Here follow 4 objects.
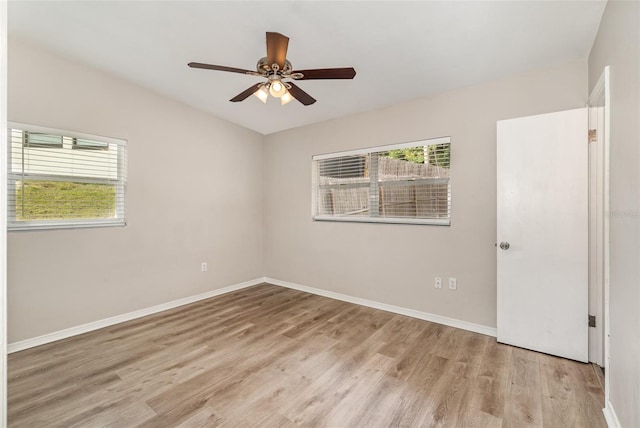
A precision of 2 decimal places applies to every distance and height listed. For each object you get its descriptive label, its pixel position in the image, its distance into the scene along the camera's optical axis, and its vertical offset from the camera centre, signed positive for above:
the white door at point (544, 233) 2.34 -0.12
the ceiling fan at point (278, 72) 1.91 +1.03
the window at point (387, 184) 3.21 +0.42
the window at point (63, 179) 2.64 +0.35
